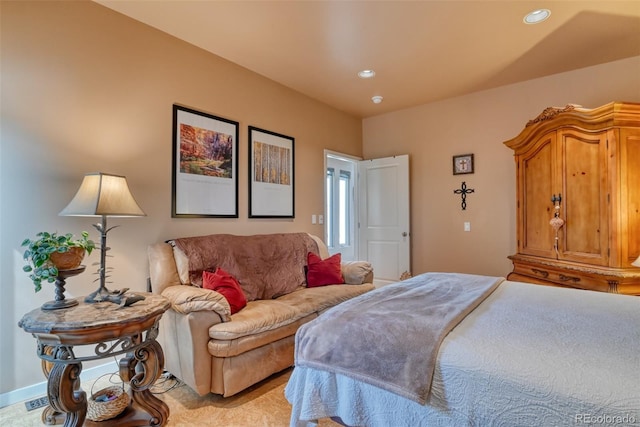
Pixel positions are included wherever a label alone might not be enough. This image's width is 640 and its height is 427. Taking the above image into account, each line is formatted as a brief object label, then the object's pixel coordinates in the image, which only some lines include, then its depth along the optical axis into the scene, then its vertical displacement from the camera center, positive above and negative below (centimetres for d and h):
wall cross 409 +33
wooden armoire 242 +16
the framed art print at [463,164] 405 +69
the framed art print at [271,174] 339 +50
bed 91 -49
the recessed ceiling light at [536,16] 238 +154
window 486 +18
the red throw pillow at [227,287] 228 -50
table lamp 178 +9
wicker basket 170 -101
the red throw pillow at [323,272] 318 -54
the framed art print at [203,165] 277 +49
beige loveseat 197 -66
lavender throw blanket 114 -48
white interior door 445 +2
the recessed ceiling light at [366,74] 337 +155
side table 146 -65
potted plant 158 -19
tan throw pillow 324 -55
